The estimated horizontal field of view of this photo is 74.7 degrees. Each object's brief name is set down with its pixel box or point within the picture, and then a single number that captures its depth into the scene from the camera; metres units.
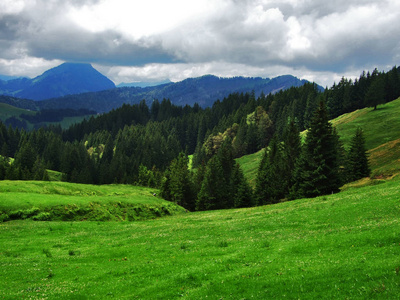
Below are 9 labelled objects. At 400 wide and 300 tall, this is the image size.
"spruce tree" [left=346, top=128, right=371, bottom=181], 63.44
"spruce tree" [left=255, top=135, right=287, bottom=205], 69.81
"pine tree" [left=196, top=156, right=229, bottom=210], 78.94
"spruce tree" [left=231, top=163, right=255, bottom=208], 71.06
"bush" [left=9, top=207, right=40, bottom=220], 36.25
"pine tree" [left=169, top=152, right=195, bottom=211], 84.19
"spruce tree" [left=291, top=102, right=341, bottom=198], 51.09
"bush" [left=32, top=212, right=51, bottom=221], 37.24
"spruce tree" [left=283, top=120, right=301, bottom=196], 70.80
